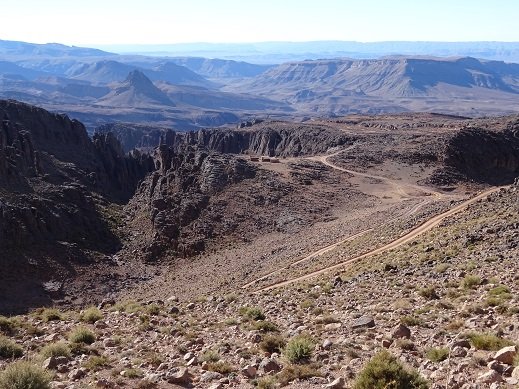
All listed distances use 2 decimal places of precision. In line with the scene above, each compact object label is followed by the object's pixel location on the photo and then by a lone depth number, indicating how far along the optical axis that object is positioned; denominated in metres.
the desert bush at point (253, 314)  19.22
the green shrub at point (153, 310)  21.19
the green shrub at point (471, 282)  18.62
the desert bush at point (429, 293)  18.55
